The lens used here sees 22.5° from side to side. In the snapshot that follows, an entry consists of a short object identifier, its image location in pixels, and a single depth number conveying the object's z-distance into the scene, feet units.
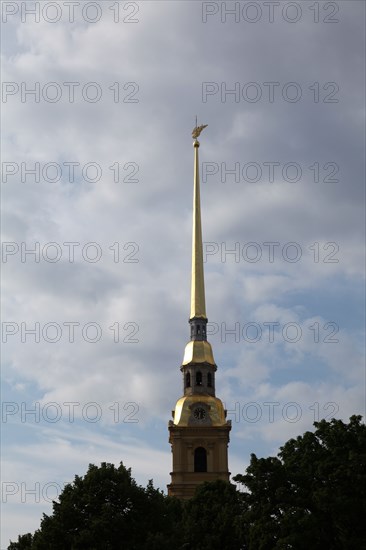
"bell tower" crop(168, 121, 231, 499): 377.09
